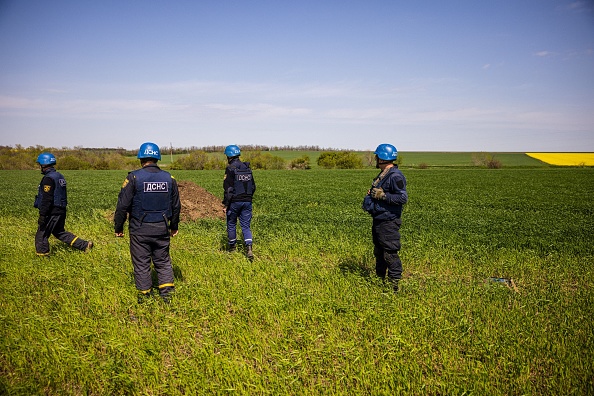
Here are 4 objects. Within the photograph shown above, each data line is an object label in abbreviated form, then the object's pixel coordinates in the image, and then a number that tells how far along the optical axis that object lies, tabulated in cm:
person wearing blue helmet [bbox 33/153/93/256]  774
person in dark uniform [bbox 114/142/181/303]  534
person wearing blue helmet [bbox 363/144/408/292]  571
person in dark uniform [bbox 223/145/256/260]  816
